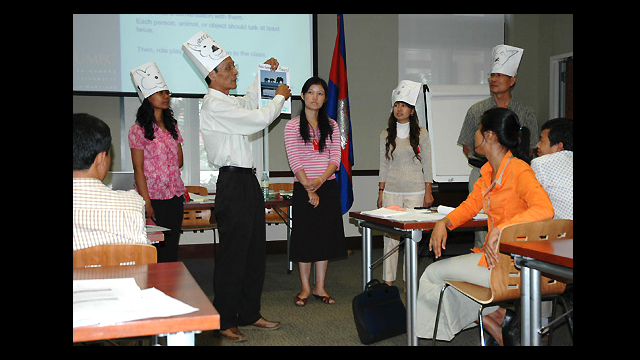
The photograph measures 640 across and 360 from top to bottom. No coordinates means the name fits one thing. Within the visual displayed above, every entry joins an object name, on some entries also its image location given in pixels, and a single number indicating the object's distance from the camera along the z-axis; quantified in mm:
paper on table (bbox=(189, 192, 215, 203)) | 3941
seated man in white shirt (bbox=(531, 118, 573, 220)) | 2352
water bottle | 4371
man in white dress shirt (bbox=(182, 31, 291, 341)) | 2830
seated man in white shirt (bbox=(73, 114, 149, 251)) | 1540
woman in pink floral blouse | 3209
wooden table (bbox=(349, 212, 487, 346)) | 2564
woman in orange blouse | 2203
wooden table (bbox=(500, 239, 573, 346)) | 1682
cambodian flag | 5023
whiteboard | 6180
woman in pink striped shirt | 3600
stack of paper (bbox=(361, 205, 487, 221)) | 2736
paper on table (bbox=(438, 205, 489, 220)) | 2802
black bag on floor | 2812
